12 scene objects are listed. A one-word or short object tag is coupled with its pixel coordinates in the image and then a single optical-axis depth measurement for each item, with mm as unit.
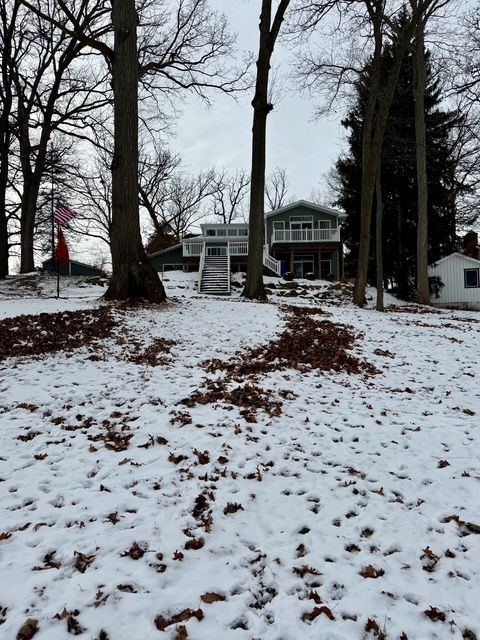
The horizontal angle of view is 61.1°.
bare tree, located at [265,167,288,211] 48875
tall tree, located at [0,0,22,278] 18234
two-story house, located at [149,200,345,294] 27344
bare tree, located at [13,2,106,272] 19047
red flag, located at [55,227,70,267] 12828
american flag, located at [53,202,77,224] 12898
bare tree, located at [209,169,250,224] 45875
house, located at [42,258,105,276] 37269
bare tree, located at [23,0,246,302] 9820
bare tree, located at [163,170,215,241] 42062
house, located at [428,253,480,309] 21906
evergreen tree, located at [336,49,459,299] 19844
